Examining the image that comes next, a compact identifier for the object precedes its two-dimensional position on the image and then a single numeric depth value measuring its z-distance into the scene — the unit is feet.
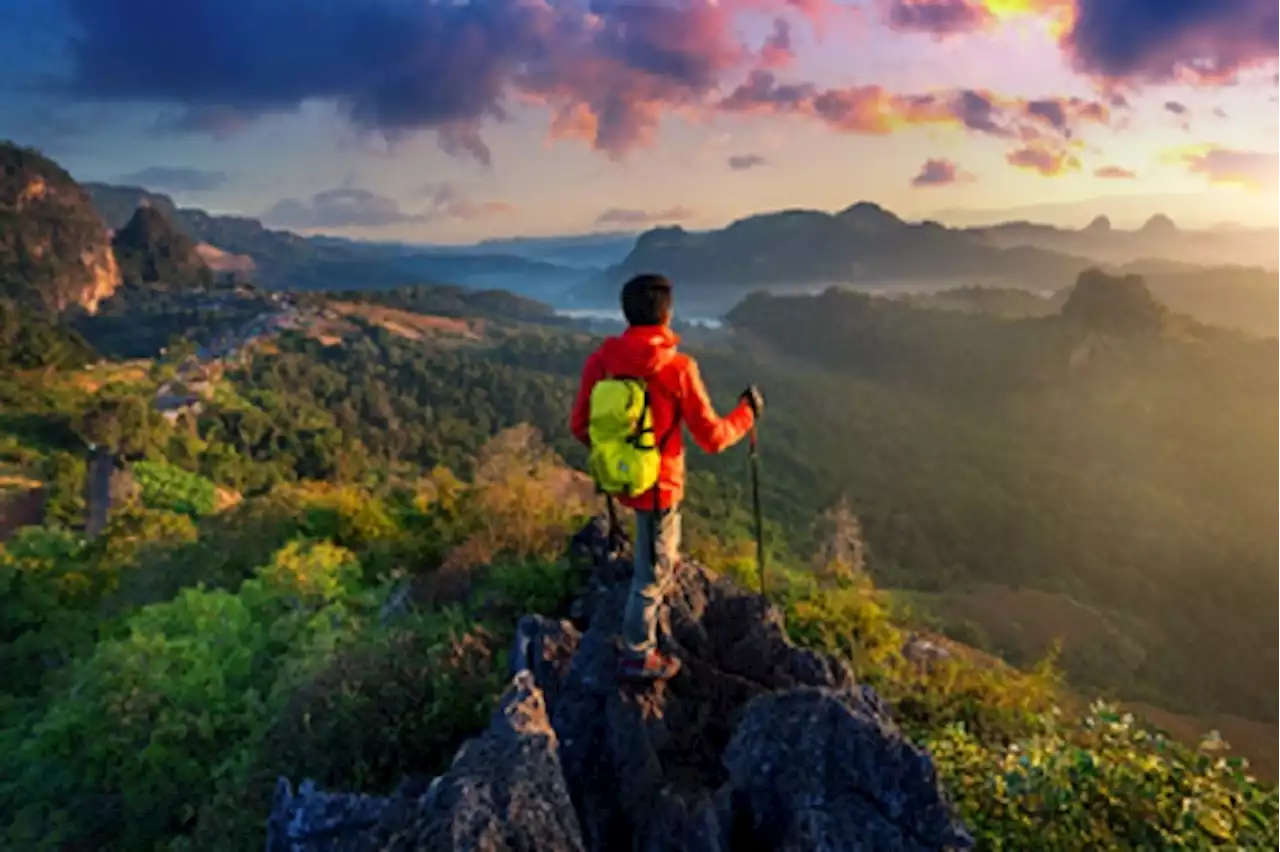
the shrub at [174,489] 84.58
